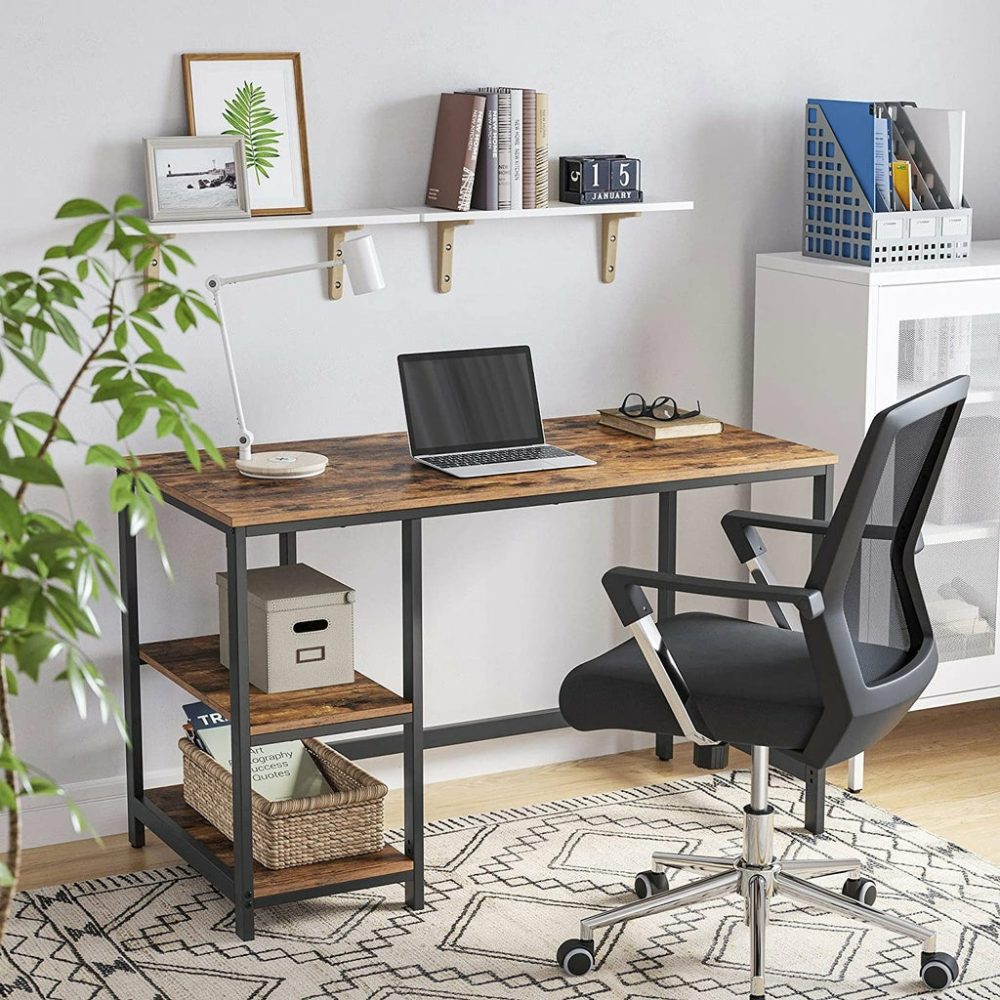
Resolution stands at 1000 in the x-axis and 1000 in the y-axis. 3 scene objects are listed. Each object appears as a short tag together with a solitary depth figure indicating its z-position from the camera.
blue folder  3.47
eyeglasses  3.36
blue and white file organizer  3.48
